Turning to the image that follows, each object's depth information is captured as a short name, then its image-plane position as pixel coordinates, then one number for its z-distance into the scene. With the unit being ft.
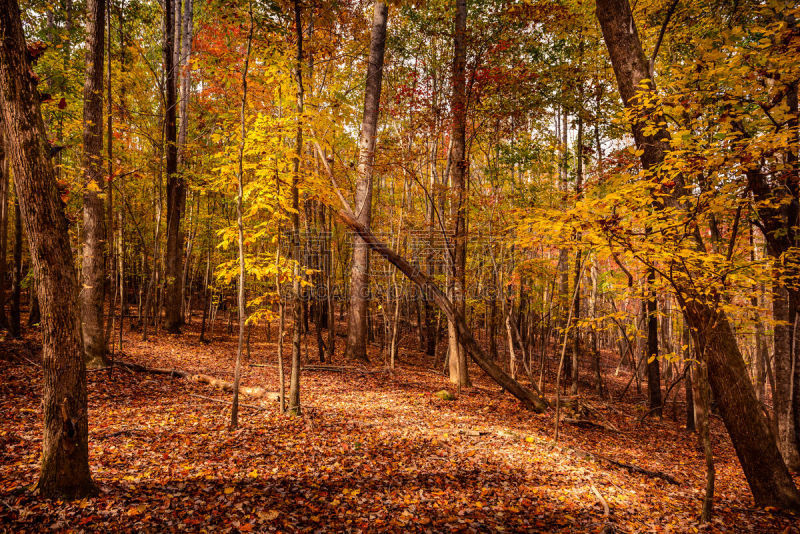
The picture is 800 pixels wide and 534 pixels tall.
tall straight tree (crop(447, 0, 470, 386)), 33.30
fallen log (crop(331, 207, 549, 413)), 31.81
